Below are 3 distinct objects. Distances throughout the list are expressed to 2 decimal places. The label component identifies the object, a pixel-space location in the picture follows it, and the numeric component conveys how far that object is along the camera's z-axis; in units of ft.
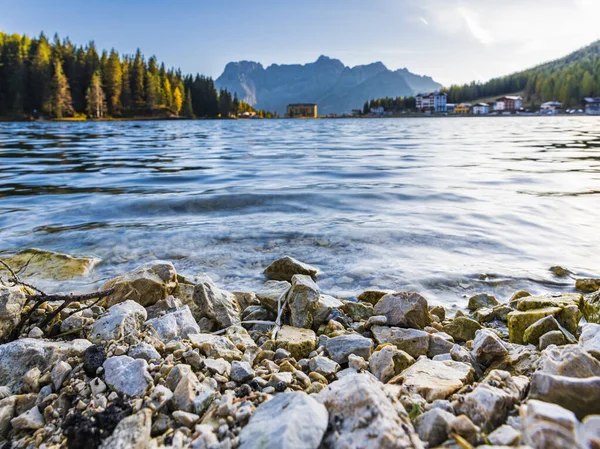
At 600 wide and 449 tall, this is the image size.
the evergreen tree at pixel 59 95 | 297.53
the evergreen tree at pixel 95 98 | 316.81
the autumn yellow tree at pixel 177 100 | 387.75
